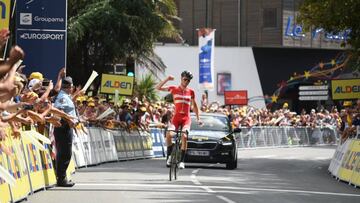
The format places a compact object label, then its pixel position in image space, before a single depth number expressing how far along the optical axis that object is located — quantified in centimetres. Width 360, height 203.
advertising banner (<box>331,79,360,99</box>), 4009
